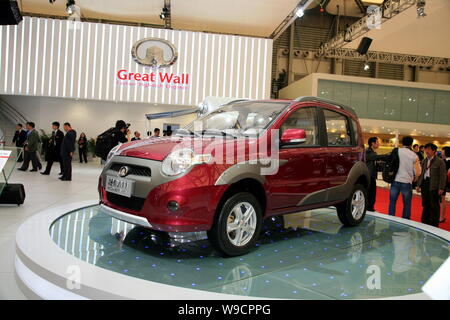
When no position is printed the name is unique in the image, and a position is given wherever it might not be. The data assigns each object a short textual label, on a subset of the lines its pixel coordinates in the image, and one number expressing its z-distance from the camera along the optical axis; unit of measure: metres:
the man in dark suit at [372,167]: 6.71
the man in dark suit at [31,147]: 10.77
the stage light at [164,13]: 13.45
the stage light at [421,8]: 10.83
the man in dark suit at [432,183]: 6.12
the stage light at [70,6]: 12.56
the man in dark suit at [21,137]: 12.30
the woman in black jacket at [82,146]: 16.33
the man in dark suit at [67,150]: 9.30
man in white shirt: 5.96
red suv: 2.94
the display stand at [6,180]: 5.08
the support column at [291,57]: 21.78
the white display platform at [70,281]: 2.21
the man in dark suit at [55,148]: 10.15
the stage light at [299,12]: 12.48
